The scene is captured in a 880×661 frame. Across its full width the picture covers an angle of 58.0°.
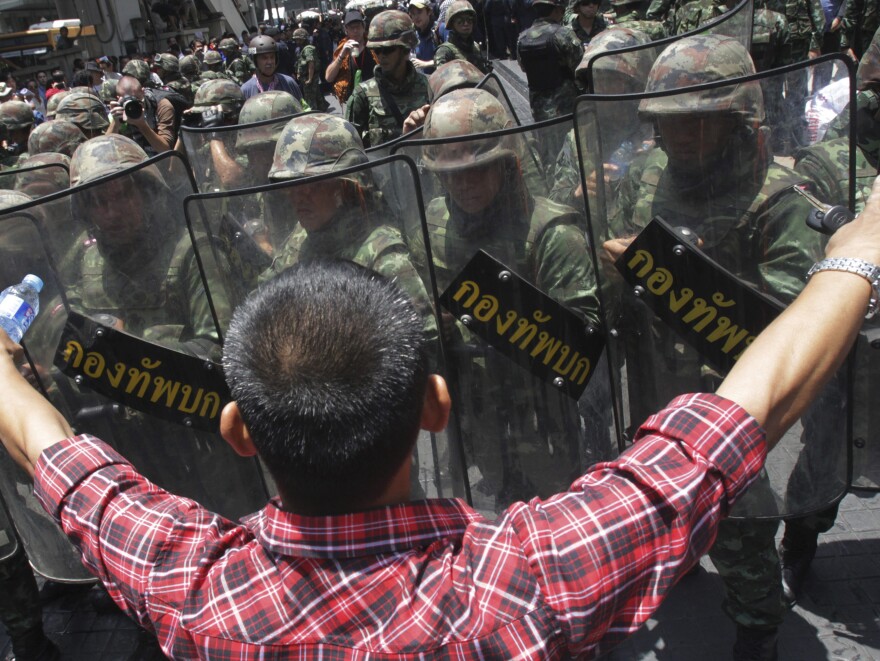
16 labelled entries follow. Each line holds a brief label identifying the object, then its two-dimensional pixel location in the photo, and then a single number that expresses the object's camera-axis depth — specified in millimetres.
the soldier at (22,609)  2854
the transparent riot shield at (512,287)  2174
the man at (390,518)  989
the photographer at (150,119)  6066
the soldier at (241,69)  13359
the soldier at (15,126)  6109
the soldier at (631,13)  6695
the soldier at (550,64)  5777
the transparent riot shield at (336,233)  2184
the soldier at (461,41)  7641
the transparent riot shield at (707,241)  2029
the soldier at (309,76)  10591
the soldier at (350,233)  2186
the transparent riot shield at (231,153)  3930
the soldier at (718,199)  2023
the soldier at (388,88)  5789
